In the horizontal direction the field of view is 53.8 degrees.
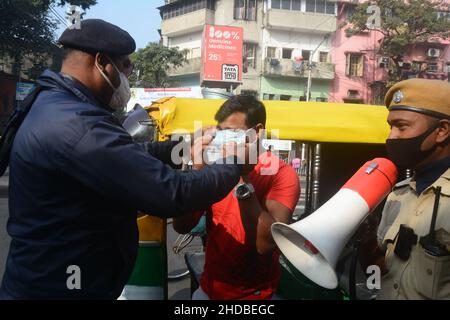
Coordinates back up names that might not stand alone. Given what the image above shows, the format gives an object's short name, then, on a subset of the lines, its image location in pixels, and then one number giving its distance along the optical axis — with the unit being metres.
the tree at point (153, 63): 31.02
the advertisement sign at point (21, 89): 22.33
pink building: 34.62
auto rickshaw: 3.54
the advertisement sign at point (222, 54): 30.19
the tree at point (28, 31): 21.05
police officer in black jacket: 1.48
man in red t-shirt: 2.27
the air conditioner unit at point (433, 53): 32.50
